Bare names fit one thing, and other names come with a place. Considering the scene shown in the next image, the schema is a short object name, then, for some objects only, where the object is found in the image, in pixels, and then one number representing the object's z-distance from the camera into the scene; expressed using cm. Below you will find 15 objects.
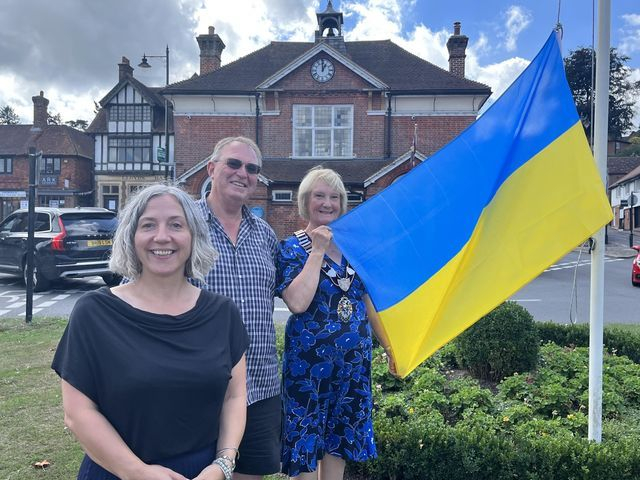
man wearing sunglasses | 247
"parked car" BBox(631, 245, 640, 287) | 1452
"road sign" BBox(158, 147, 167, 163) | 2223
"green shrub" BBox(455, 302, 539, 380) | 536
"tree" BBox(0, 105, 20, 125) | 8334
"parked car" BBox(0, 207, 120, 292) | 1173
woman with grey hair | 177
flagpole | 339
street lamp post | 2295
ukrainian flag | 306
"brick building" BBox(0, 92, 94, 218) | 3834
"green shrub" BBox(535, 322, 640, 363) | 640
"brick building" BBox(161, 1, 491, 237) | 2303
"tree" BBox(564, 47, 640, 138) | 4969
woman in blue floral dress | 268
